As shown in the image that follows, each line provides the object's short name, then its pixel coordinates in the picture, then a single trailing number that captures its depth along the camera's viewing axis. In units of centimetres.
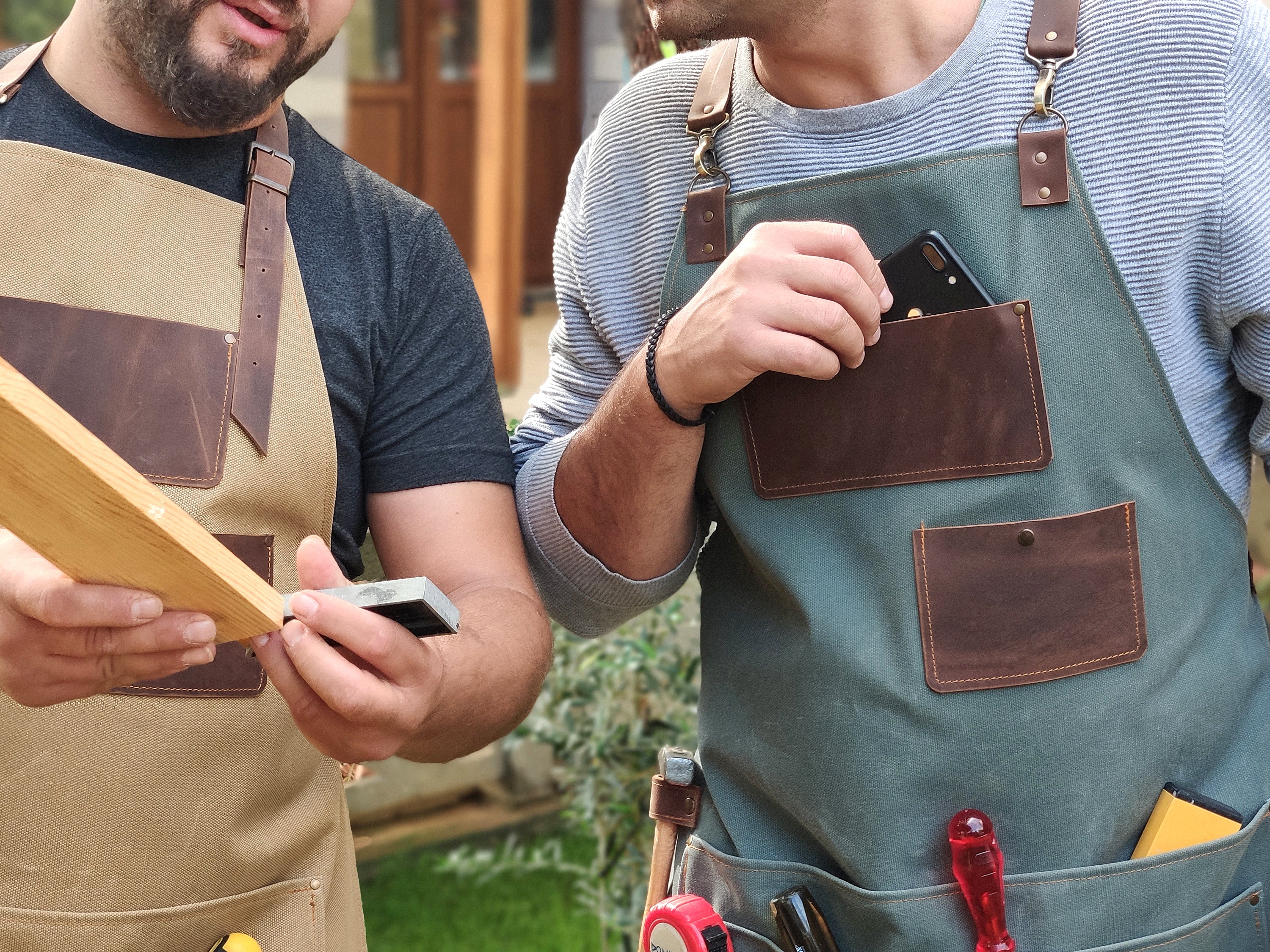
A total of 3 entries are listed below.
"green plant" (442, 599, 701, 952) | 275
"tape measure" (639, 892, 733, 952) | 141
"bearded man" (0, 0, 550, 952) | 142
